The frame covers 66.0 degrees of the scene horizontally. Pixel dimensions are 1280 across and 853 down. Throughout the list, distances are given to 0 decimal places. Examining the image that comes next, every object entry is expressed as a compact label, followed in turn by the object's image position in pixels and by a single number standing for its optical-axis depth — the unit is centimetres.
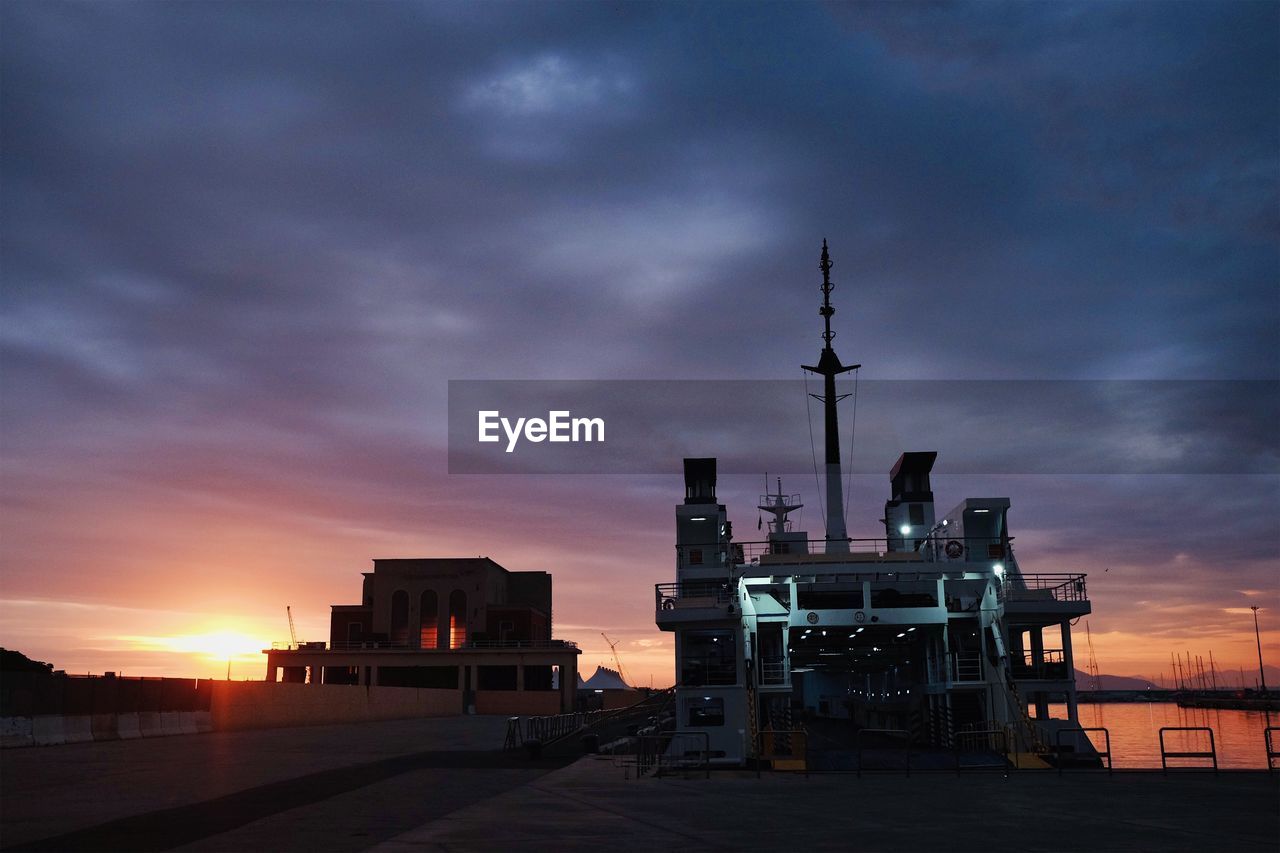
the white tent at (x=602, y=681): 12544
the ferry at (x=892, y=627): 3241
